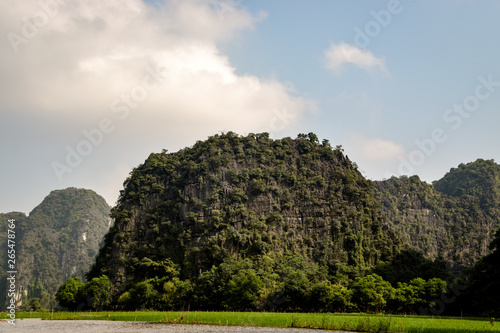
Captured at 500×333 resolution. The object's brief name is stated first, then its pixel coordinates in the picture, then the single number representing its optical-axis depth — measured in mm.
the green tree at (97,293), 84312
